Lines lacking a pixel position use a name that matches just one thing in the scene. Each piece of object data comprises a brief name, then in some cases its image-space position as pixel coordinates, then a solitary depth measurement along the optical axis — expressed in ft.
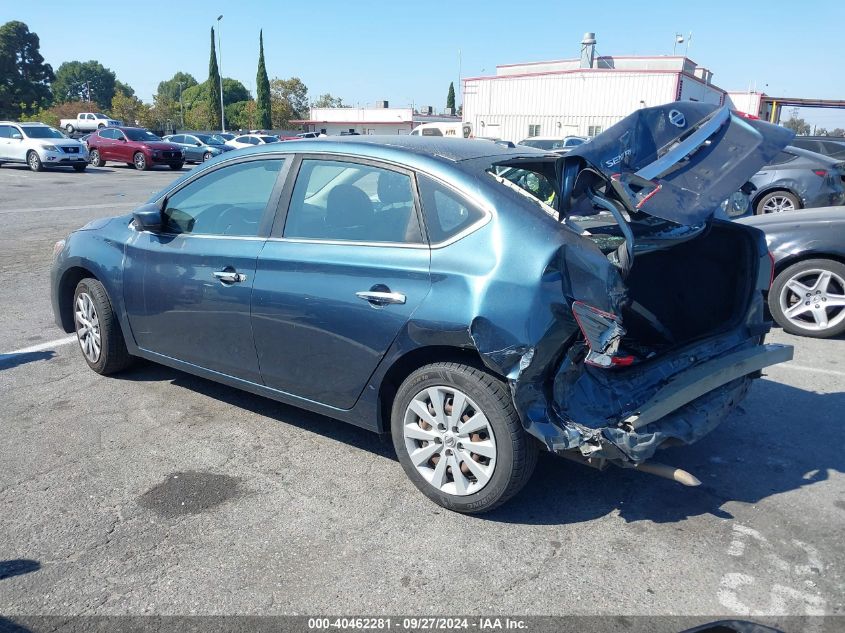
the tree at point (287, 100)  260.01
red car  91.61
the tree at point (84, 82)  413.59
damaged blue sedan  10.11
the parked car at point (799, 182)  36.04
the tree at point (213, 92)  230.27
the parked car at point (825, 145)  48.75
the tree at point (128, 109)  240.73
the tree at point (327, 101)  340.59
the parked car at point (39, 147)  82.02
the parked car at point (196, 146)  110.11
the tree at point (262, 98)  240.53
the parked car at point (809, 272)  19.49
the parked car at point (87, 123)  165.58
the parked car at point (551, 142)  75.24
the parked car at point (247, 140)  109.89
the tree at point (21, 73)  252.21
